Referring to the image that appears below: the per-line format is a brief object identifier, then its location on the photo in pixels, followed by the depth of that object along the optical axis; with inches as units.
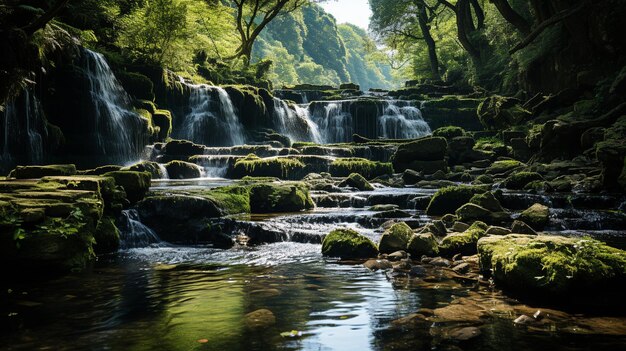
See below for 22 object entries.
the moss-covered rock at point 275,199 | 475.8
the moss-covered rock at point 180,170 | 711.7
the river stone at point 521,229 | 315.0
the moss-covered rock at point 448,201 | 470.6
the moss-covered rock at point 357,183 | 629.6
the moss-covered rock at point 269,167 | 699.4
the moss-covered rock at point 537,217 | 388.2
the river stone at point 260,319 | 168.6
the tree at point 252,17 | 1411.2
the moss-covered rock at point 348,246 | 302.4
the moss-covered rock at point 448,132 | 941.8
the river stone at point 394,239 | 304.5
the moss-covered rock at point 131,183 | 382.9
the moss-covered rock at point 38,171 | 361.4
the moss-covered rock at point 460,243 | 293.9
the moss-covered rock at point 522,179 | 611.2
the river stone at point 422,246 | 292.8
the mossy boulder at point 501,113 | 940.6
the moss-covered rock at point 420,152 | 800.9
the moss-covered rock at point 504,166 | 744.3
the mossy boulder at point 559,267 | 184.2
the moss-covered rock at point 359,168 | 768.9
